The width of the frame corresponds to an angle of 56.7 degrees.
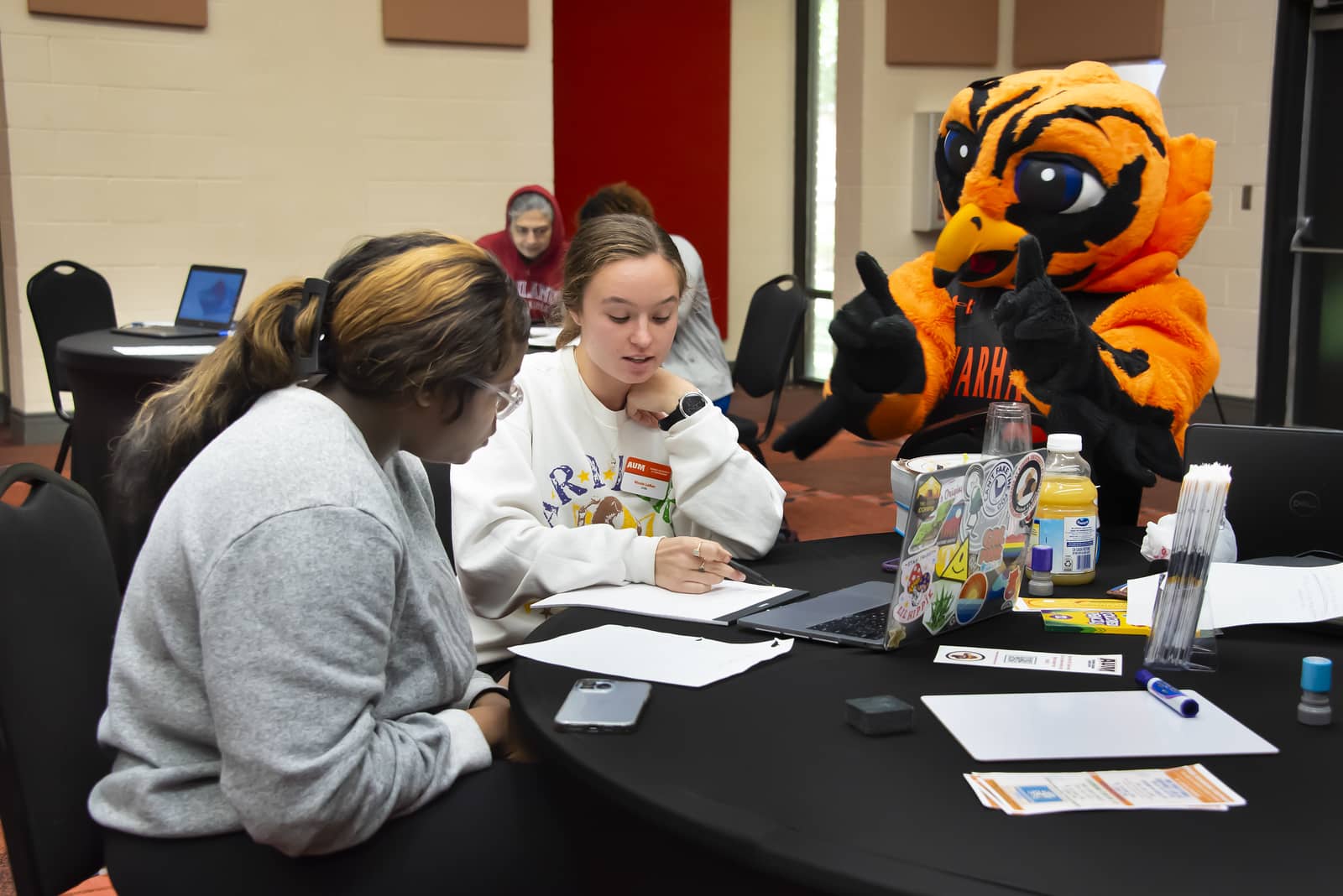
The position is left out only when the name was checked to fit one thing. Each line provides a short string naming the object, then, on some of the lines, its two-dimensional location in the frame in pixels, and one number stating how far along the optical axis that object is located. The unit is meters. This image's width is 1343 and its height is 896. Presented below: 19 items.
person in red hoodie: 4.82
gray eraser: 1.20
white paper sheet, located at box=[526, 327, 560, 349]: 3.94
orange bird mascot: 2.37
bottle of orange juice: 1.71
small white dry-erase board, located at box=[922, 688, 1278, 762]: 1.15
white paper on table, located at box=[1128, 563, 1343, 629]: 1.41
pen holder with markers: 1.32
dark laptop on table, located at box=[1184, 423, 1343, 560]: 1.70
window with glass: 7.28
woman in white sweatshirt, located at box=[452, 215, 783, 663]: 1.82
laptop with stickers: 1.39
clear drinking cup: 1.87
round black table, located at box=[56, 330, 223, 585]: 3.52
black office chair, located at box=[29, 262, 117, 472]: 4.31
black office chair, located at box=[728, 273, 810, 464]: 4.03
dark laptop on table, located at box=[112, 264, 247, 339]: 4.37
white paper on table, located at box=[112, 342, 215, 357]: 3.60
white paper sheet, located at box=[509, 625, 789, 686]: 1.37
